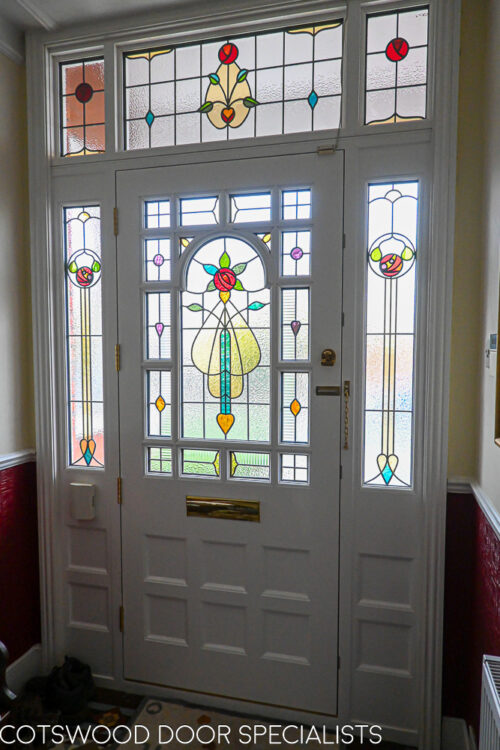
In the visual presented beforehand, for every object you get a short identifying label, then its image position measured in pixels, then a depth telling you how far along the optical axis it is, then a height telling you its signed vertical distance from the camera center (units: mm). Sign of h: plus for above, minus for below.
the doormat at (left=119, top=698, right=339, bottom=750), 1957 -1549
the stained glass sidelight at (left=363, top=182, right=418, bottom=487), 1932 +43
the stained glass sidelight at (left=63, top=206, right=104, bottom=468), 2258 +49
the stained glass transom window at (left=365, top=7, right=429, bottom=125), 1895 +1053
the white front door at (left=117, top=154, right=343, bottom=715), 2027 -342
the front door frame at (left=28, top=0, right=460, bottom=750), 1840 +237
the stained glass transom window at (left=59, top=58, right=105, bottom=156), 2229 +1054
